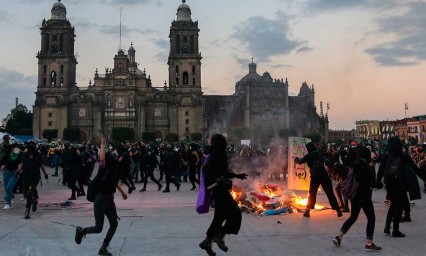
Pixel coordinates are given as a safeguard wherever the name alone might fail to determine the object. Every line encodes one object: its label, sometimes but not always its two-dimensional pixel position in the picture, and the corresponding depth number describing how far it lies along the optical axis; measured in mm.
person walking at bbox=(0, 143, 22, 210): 12031
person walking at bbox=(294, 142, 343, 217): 10531
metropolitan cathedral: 86000
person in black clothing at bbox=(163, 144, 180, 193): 17172
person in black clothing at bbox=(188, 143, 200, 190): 18266
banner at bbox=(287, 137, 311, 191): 14219
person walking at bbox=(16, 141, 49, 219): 10773
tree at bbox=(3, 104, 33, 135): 100188
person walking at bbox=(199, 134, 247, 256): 6828
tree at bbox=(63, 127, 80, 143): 80625
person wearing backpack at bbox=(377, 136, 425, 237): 8234
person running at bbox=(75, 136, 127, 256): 6988
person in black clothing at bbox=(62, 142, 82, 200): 14571
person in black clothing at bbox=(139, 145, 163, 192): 18288
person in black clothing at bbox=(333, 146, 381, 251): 7354
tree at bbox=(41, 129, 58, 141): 82562
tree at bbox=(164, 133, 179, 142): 82938
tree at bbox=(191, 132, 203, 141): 84525
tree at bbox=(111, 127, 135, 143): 79750
